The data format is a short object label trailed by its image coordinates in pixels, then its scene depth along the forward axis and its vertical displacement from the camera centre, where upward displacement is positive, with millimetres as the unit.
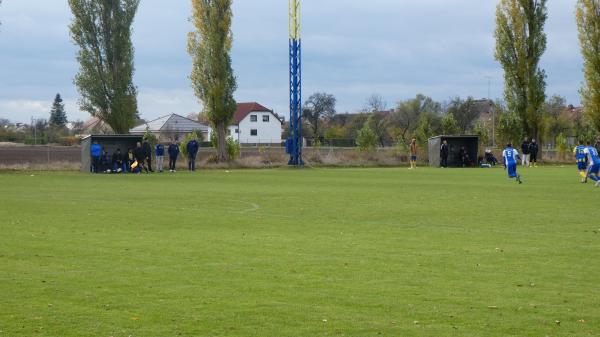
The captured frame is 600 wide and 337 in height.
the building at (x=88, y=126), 95462 +3390
